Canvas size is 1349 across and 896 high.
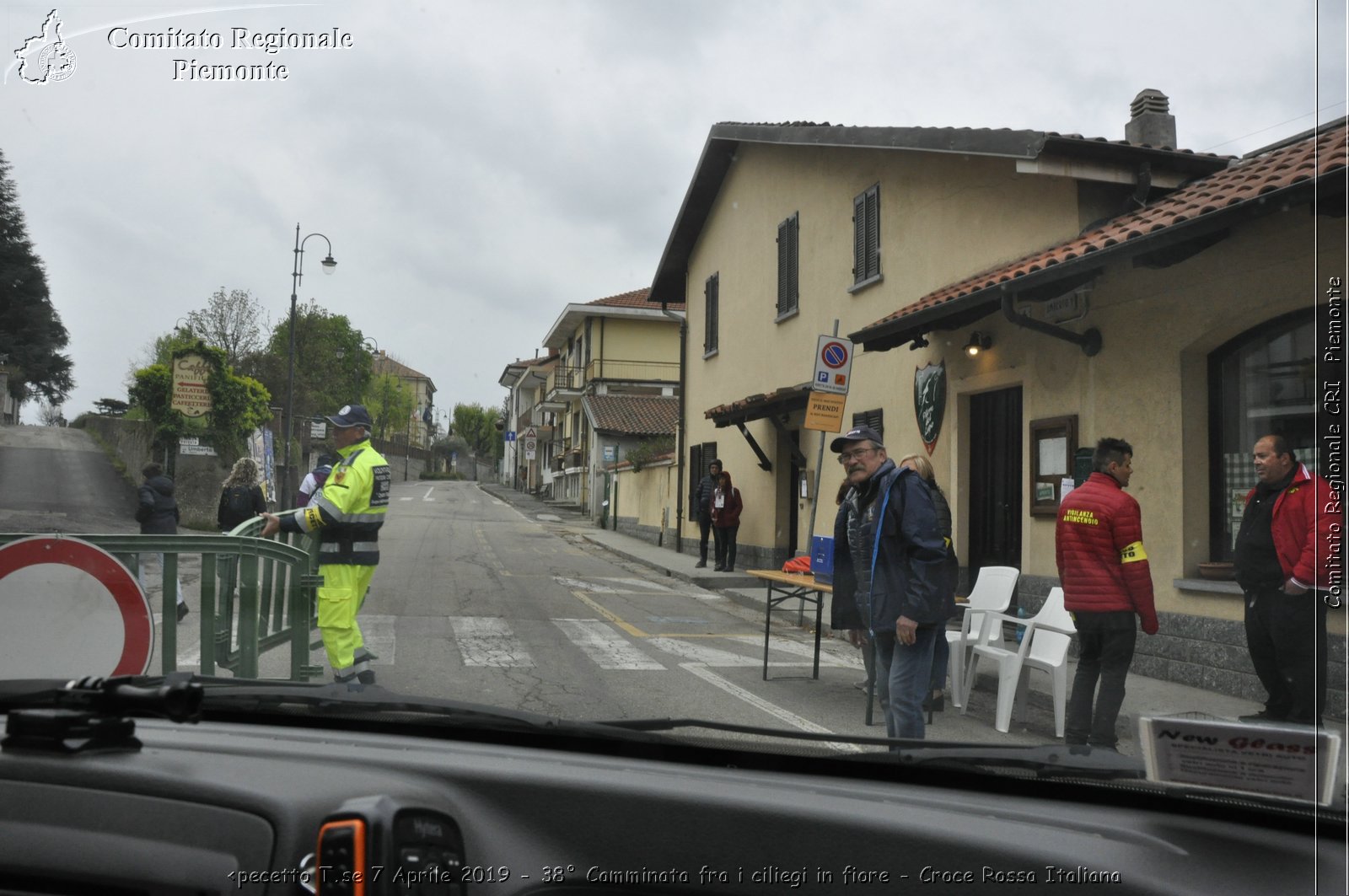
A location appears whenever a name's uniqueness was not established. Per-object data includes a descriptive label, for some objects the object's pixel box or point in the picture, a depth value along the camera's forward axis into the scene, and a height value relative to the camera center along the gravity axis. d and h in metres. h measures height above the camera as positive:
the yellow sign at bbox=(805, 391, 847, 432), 9.74 +0.66
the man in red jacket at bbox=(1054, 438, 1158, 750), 5.33 -0.42
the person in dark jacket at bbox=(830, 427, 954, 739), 5.00 -0.46
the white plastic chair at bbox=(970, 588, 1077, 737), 5.24 -0.97
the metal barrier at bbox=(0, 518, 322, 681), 3.29 -0.52
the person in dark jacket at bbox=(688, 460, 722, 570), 17.81 -0.45
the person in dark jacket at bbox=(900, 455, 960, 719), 6.17 -1.00
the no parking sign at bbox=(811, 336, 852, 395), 9.54 +1.15
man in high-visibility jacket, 5.32 -0.35
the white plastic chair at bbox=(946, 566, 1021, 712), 6.54 -0.93
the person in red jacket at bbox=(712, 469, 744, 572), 17.20 -0.61
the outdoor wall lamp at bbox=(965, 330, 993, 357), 10.41 +1.47
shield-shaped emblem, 11.38 +0.95
